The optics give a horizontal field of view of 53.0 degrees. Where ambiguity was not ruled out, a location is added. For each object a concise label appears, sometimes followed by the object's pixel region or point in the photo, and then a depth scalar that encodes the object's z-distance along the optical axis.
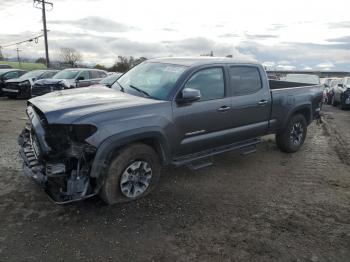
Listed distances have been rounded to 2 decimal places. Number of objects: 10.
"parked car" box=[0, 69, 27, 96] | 17.67
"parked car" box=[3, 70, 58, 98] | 16.69
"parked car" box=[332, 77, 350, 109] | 16.03
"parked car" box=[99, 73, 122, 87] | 12.60
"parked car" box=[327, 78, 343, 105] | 18.96
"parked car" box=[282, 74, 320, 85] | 17.73
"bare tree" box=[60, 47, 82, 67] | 69.69
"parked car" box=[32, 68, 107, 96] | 14.26
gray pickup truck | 3.95
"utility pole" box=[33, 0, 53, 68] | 33.75
